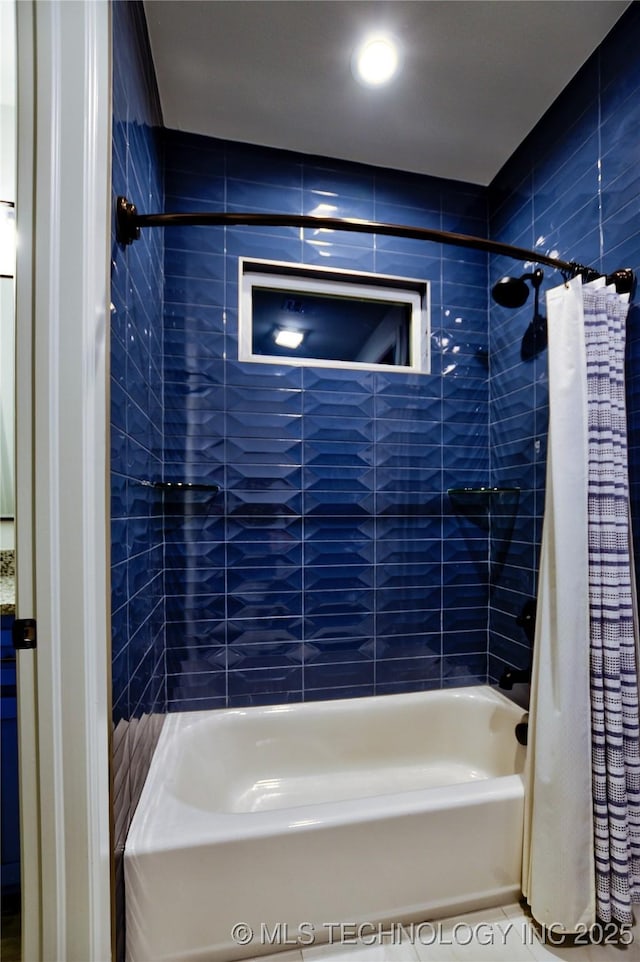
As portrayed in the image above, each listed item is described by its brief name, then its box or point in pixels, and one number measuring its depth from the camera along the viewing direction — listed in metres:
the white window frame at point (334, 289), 1.80
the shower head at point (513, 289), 1.70
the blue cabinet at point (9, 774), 1.17
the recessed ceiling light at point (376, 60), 1.41
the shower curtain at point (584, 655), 1.14
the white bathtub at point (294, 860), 1.04
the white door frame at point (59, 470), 0.81
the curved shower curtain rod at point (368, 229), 1.19
